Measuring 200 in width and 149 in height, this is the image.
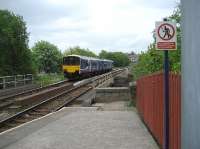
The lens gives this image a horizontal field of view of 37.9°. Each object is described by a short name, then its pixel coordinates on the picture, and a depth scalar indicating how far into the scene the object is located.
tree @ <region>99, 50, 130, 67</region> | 106.61
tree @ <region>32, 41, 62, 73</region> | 61.04
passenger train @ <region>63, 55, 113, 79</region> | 30.07
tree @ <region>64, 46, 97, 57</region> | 98.74
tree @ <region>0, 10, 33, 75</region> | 30.14
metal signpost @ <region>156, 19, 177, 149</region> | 4.54
